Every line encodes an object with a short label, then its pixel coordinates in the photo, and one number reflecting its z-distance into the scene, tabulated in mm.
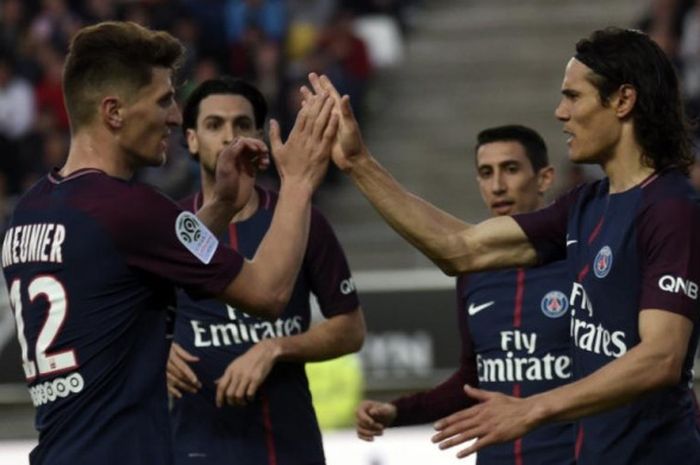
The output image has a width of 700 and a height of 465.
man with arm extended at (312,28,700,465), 11062
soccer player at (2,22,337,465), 11062
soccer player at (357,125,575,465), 14367
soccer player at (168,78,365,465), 14164
